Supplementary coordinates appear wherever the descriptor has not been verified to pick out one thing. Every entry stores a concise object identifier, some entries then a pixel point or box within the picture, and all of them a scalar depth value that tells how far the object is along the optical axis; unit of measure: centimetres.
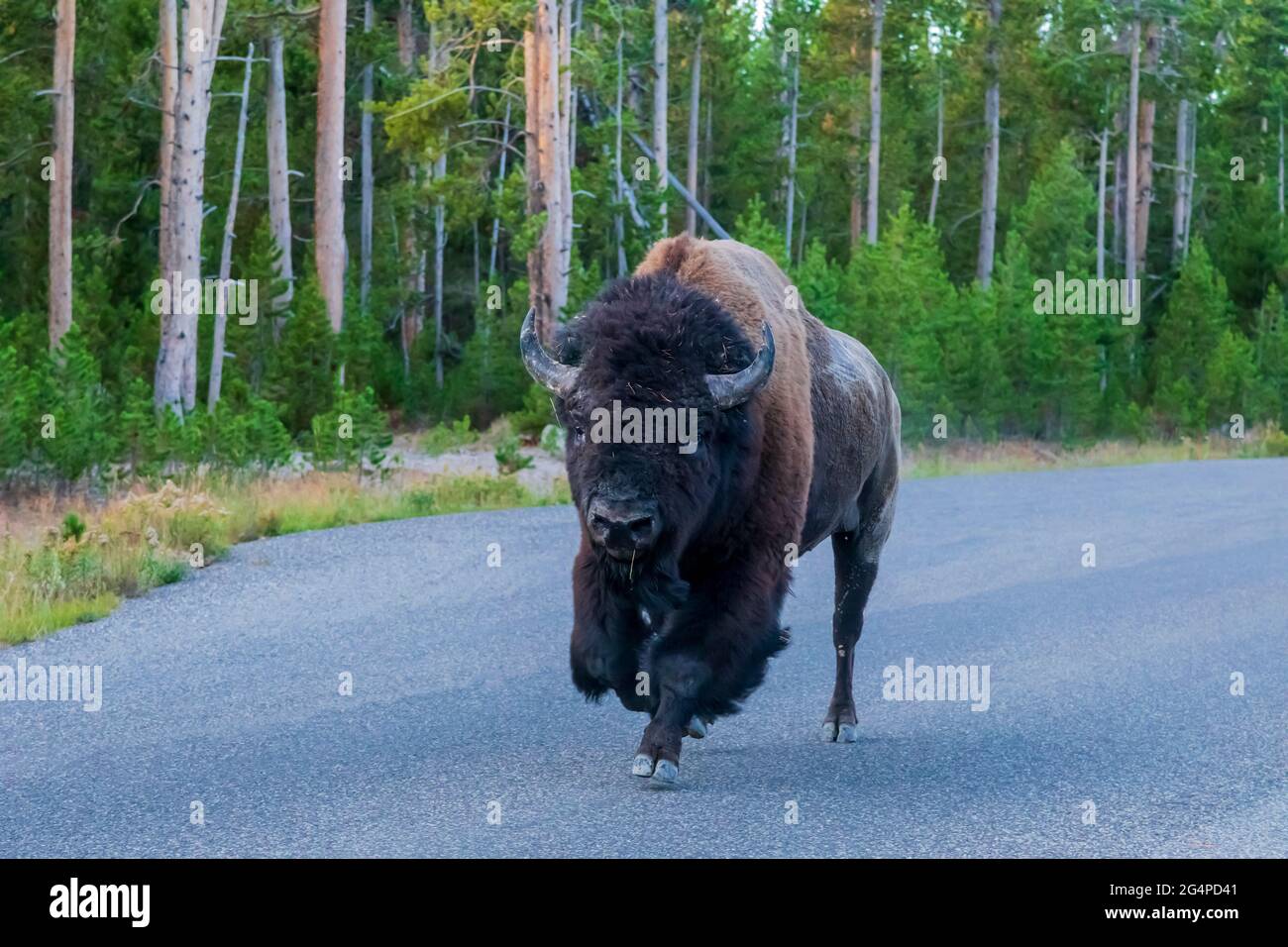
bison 680
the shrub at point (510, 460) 2080
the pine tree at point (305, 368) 2502
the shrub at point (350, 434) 1973
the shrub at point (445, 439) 2645
